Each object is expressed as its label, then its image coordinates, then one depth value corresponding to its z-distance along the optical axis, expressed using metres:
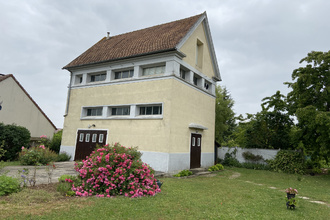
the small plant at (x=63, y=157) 16.87
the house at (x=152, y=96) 14.16
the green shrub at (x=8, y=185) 6.70
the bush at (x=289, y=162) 17.03
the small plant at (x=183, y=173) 12.95
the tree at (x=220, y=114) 29.19
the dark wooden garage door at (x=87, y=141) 16.55
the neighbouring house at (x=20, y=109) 21.88
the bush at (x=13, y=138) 15.32
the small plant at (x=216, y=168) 16.45
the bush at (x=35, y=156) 13.73
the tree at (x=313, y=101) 14.64
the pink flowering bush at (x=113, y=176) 7.37
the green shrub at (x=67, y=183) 7.13
